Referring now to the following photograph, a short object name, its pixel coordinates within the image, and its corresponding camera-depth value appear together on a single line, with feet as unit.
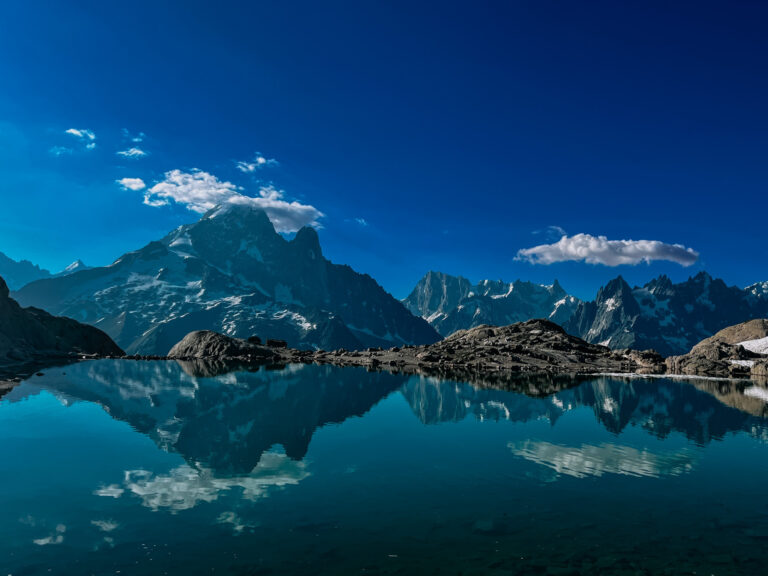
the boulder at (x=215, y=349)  574.97
